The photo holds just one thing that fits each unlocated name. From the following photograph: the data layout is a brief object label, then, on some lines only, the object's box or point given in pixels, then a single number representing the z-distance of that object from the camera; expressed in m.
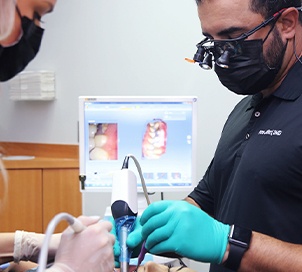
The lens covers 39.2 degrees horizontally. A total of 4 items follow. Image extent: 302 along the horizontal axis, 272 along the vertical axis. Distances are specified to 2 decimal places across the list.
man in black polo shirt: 1.13
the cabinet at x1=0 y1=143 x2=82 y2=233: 2.56
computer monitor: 1.97
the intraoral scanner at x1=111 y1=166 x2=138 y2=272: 1.22
